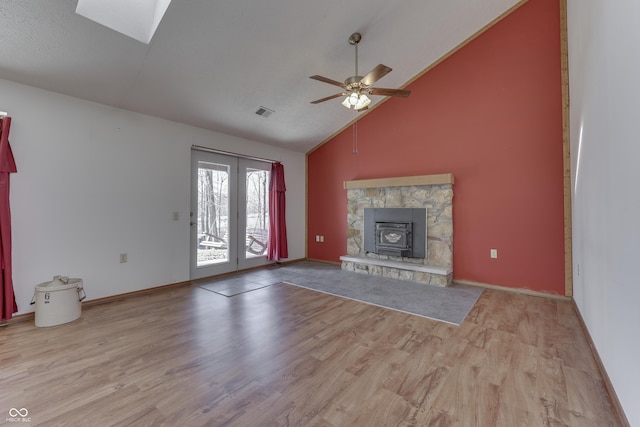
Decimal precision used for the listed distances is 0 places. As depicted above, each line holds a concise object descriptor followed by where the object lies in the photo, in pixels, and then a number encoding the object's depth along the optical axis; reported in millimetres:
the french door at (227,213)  4238
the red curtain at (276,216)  5242
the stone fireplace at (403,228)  4055
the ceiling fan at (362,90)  2590
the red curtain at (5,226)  2516
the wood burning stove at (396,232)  4258
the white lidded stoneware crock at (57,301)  2582
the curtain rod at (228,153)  4159
